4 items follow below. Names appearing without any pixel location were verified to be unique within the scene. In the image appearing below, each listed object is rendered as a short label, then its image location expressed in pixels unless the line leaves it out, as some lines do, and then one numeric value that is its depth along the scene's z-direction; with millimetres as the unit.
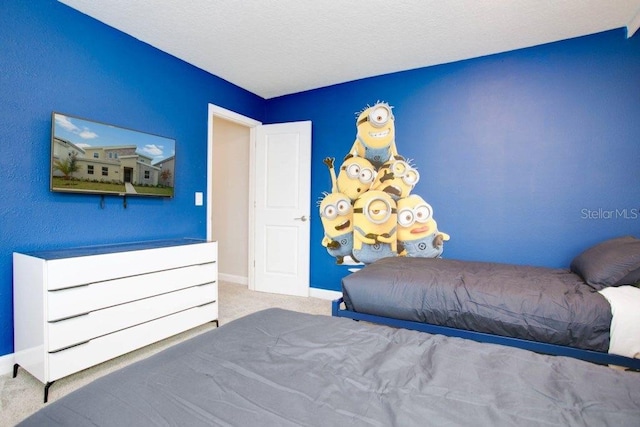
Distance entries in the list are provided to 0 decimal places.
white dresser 1884
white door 4012
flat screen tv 2270
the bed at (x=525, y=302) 1835
